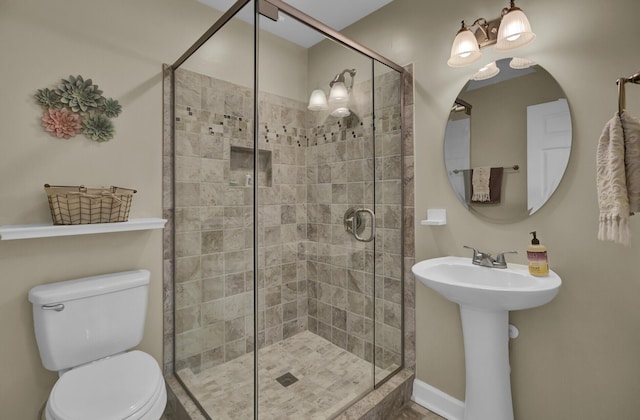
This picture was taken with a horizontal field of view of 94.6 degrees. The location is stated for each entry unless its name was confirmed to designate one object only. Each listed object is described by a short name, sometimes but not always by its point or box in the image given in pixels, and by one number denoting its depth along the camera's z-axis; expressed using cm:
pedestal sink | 135
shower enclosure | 152
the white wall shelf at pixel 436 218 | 178
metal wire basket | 144
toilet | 118
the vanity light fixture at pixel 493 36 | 140
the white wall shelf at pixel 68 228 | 132
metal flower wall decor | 152
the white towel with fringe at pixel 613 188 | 99
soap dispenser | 137
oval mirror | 145
